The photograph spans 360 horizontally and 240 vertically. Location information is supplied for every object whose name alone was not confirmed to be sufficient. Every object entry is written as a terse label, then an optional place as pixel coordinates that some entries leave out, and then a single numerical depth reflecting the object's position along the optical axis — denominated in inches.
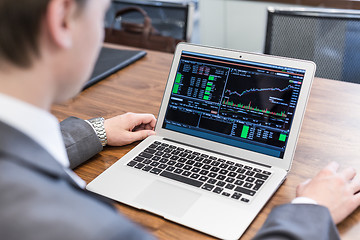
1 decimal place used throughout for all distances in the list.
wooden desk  33.9
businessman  19.0
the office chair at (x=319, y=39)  65.8
